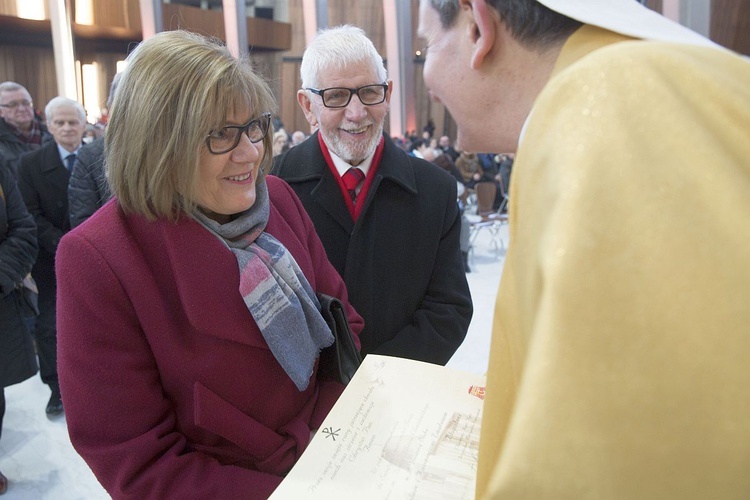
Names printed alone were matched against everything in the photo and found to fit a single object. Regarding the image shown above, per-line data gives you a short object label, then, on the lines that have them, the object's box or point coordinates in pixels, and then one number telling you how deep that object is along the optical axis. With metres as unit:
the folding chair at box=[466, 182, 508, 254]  8.09
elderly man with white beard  1.86
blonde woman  1.12
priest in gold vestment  0.52
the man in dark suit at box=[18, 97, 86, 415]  3.58
